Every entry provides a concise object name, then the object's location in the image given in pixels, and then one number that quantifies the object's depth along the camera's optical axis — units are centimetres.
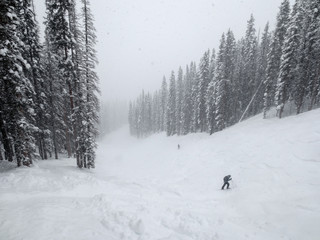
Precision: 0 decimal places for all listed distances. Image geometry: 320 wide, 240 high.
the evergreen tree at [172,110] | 5441
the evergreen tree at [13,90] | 1132
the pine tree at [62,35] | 1359
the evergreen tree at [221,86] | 3288
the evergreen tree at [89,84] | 1553
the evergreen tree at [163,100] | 6706
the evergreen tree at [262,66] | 3925
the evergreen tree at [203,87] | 3947
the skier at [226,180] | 1307
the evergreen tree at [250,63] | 3834
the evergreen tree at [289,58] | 2439
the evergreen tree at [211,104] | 3594
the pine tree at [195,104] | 4544
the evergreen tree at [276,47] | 2909
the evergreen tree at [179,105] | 5382
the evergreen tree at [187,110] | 5078
